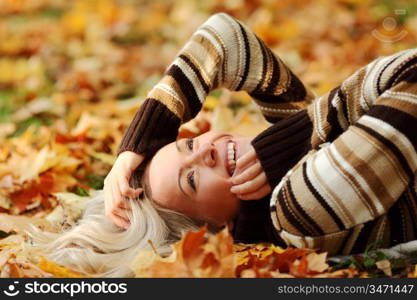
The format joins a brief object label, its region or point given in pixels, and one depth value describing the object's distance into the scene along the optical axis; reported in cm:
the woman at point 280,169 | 434
